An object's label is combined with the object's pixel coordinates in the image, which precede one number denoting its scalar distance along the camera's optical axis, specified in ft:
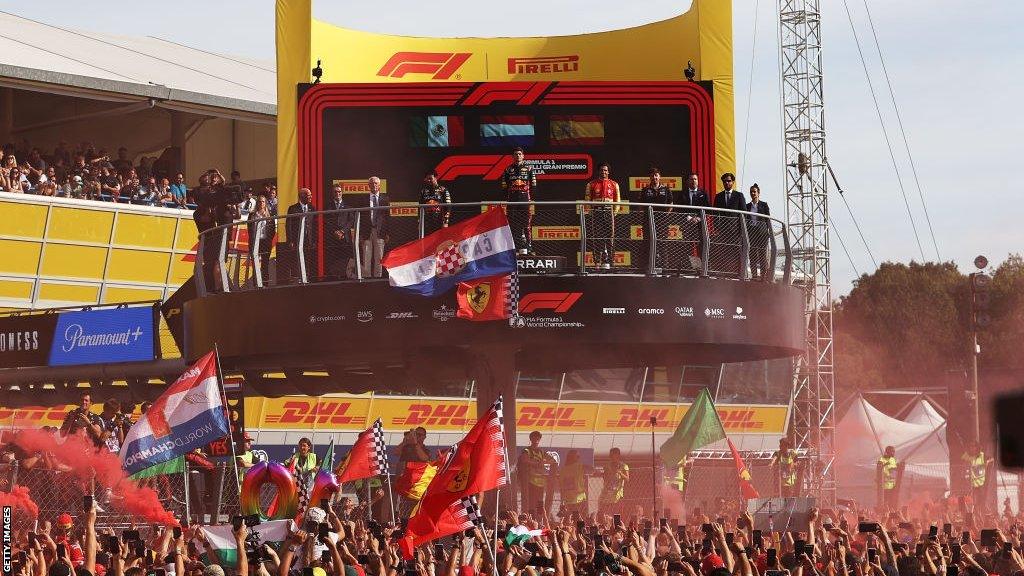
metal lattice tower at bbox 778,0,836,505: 157.28
